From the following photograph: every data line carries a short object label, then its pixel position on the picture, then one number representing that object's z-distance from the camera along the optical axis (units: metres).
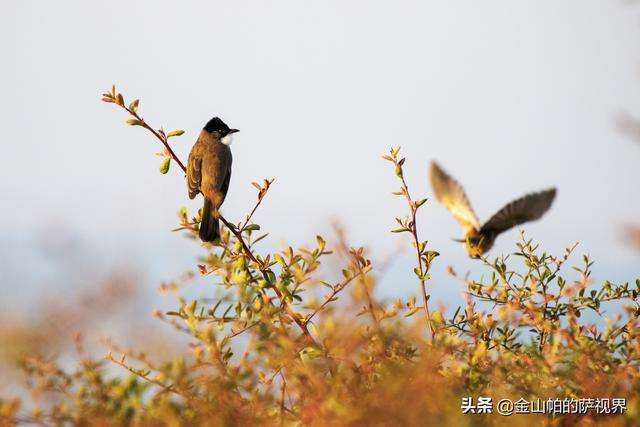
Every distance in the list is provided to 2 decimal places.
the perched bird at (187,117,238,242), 17.27
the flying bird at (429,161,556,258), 11.78
